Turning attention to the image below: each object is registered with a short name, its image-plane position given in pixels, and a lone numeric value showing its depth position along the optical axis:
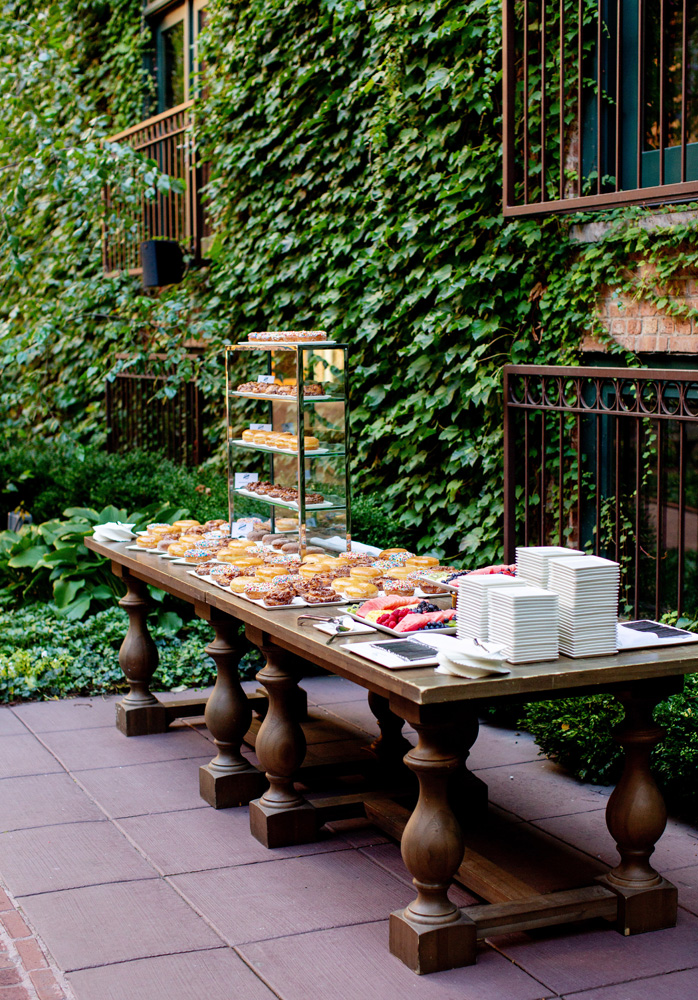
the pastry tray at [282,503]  5.25
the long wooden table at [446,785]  3.34
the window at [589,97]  5.40
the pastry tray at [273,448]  5.18
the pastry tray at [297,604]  4.29
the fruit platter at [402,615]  3.89
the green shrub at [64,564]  7.62
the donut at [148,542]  5.68
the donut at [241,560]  5.04
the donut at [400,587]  4.45
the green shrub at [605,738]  4.54
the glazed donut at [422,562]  4.88
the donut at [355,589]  4.42
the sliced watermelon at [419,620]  3.88
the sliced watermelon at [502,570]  4.15
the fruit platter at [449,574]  4.19
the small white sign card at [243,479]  5.89
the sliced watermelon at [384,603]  4.11
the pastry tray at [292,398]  5.14
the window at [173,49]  11.66
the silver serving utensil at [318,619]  4.01
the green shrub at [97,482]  9.02
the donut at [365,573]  4.62
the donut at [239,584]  4.56
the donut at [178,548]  5.38
